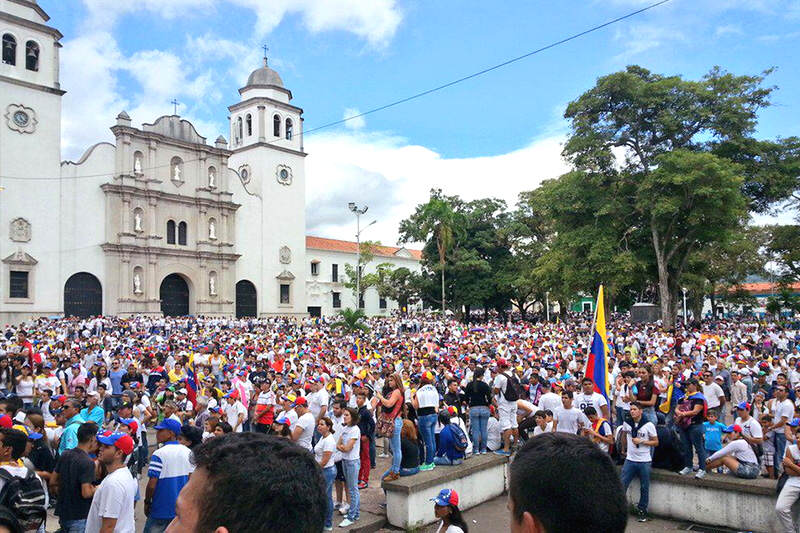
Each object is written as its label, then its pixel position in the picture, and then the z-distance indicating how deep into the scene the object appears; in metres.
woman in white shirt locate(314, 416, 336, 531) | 7.11
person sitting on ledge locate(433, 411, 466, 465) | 8.39
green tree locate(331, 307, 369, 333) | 28.48
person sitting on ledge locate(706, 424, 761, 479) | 7.28
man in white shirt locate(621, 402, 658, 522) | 7.31
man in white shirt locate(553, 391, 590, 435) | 8.33
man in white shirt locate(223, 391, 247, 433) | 9.55
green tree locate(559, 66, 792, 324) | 29.38
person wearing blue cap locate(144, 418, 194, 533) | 5.33
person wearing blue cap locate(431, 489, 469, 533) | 4.76
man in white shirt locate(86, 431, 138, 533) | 4.44
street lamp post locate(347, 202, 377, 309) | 35.63
